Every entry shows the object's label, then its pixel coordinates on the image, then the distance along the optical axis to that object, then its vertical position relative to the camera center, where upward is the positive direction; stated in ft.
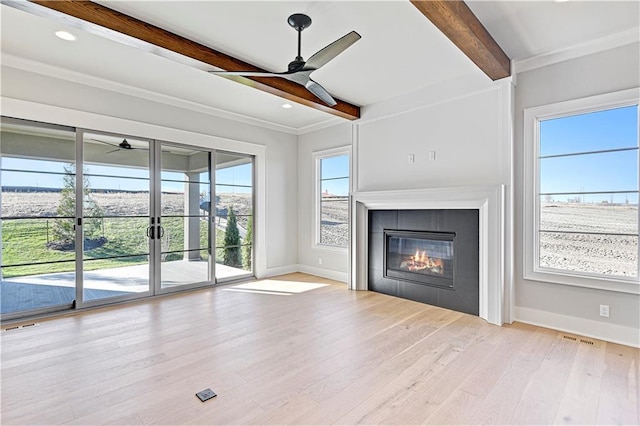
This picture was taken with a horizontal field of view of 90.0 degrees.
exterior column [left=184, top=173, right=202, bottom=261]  16.24 -0.08
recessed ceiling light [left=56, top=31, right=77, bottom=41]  9.61 +5.42
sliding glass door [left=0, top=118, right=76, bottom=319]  11.78 -0.16
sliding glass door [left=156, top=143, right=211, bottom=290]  15.47 -0.17
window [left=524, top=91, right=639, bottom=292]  9.97 +0.71
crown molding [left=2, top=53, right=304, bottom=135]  11.38 +5.35
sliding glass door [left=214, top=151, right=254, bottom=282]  17.54 -0.09
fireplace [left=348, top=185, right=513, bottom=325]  11.56 -0.43
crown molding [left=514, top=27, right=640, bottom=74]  9.68 +5.35
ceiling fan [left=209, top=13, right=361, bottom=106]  8.11 +4.19
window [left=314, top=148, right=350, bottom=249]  18.81 +0.93
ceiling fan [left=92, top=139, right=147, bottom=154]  14.07 +3.03
